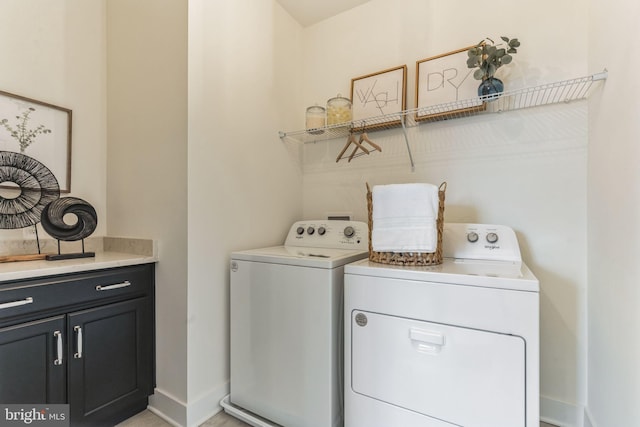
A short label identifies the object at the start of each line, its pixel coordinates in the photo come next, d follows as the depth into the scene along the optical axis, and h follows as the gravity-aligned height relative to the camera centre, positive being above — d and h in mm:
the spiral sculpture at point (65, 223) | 1453 -33
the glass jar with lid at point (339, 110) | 1939 +693
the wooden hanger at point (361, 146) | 1805 +440
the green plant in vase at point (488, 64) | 1435 +759
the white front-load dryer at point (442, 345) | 969 -496
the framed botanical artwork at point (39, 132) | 1484 +445
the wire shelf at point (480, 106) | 1391 +592
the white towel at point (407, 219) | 1274 -30
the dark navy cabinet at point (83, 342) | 1125 -582
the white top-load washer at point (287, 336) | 1313 -611
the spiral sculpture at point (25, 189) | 1464 +130
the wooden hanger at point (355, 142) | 1834 +442
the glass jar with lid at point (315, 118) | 2016 +669
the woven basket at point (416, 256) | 1282 -199
